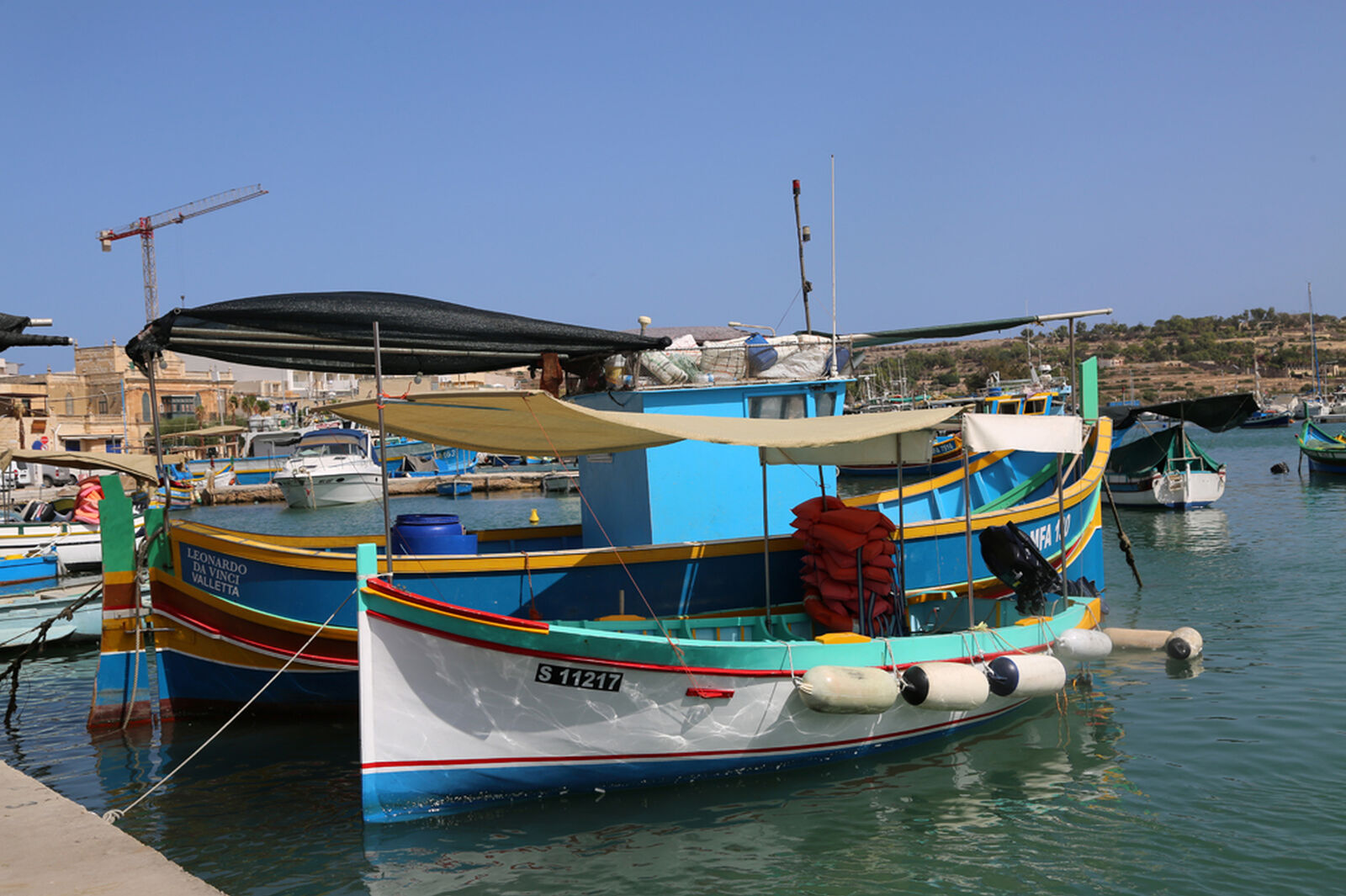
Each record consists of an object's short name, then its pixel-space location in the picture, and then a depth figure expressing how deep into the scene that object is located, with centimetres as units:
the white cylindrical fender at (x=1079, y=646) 966
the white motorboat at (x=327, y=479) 4362
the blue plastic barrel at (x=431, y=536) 1039
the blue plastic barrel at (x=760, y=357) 1160
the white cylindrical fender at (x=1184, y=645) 1078
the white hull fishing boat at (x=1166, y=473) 2919
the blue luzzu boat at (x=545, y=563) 966
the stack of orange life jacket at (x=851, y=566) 938
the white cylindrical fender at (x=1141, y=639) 1127
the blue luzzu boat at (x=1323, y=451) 3597
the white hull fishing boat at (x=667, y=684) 741
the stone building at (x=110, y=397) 6366
